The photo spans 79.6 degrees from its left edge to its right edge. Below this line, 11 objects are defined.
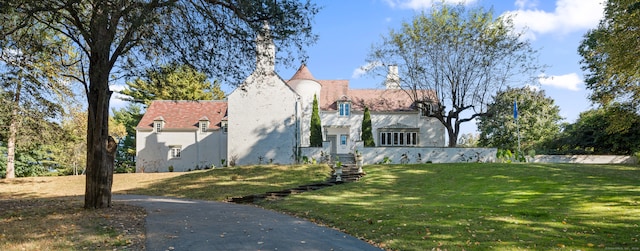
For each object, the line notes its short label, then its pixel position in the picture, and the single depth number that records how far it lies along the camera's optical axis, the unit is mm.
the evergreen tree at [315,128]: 30438
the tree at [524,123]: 40375
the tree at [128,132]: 46594
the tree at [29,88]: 12898
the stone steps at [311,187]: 16562
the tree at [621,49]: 14477
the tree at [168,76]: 13109
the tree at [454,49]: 28578
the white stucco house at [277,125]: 31156
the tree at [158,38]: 10570
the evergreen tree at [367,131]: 30969
